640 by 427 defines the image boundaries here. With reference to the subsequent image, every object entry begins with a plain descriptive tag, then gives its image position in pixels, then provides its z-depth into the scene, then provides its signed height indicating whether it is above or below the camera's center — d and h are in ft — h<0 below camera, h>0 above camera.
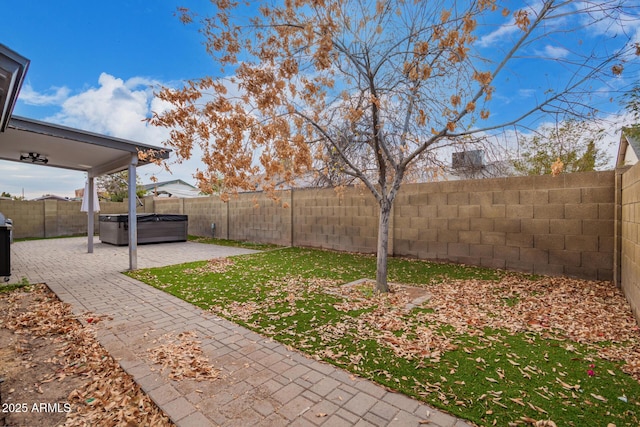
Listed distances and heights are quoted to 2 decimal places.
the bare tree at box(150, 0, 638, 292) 11.14 +5.66
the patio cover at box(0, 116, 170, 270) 16.81 +4.09
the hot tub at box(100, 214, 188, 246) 35.65 -2.54
